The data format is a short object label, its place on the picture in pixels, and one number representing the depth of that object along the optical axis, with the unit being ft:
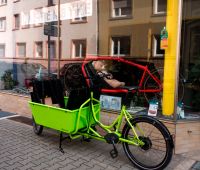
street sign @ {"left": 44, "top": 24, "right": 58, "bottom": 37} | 15.04
